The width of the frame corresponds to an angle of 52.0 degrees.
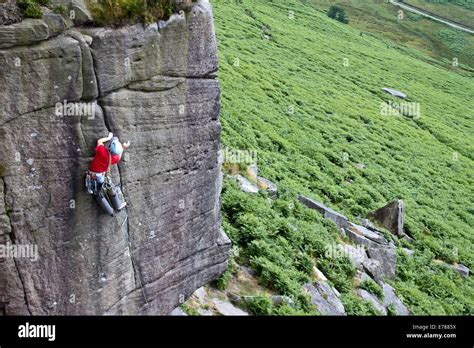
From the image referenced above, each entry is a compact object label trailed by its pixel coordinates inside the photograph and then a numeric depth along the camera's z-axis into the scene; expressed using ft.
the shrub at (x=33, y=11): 34.63
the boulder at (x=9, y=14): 33.81
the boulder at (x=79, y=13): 37.06
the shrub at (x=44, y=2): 35.66
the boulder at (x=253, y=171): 80.89
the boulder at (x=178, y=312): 48.12
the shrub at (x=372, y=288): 68.13
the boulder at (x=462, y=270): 88.28
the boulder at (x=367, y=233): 81.05
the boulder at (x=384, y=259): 76.07
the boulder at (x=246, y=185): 73.92
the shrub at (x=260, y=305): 52.06
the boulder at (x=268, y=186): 78.45
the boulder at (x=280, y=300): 54.53
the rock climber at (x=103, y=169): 37.78
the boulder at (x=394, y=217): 90.58
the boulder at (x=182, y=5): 42.29
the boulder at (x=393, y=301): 68.18
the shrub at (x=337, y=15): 420.36
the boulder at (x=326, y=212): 81.46
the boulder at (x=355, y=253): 71.94
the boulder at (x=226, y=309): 50.39
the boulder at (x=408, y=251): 85.14
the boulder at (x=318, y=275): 64.97
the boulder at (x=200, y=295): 51.24
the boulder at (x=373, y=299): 65.05
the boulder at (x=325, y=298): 58.80
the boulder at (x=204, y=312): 49.16
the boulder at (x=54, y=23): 35.45
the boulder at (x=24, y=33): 33.45
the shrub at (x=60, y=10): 36.06
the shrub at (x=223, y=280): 54.13
